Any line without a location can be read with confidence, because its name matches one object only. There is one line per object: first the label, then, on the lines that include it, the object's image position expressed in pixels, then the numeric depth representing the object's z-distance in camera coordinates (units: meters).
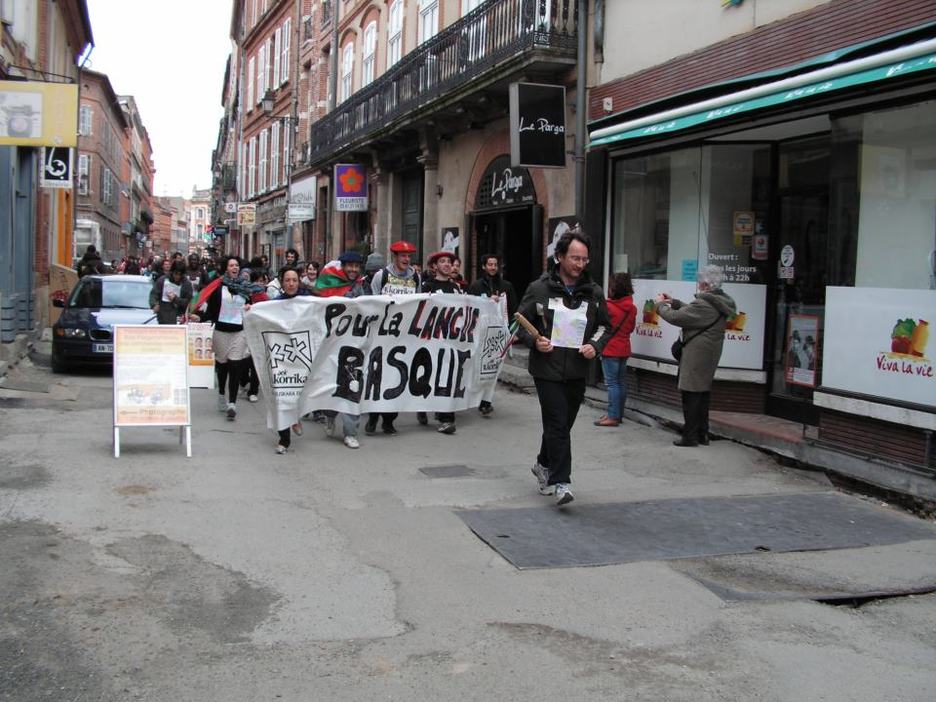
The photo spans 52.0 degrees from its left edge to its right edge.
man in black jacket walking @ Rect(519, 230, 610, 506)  7.00
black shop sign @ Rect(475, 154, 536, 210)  15.77
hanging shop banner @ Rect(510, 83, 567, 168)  13.29
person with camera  9.18
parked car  14.16
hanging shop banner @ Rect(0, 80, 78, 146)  12.77
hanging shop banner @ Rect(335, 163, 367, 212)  25.28
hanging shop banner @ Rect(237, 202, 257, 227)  31.69
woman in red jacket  10.59
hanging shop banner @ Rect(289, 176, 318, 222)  29.17
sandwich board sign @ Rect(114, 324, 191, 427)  8.49
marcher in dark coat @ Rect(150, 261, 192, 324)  14.37
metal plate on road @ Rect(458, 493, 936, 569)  6.00
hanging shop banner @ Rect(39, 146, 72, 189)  19.66
